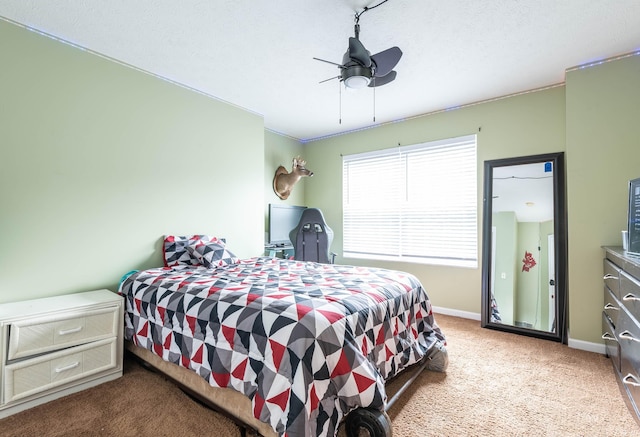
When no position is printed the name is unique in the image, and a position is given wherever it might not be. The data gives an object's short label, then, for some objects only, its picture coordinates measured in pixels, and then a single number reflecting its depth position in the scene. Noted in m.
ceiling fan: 2.01
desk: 4.28
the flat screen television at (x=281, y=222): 4.41
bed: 1.32
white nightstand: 1.79
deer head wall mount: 4.41
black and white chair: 3.73
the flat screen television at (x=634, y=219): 2.01
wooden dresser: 1.68
